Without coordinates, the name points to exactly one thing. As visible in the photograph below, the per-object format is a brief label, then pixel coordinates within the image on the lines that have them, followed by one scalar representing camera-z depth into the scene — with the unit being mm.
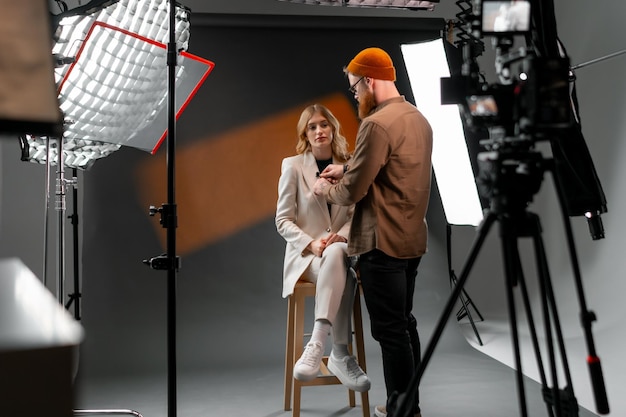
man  2285
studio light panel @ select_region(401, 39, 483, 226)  3297
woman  2531
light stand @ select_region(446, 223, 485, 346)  3797
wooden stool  2592
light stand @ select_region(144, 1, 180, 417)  1833
